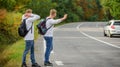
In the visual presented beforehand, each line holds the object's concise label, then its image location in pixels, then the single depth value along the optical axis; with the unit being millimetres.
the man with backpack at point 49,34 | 15364
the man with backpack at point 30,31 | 14664
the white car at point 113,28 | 36581
